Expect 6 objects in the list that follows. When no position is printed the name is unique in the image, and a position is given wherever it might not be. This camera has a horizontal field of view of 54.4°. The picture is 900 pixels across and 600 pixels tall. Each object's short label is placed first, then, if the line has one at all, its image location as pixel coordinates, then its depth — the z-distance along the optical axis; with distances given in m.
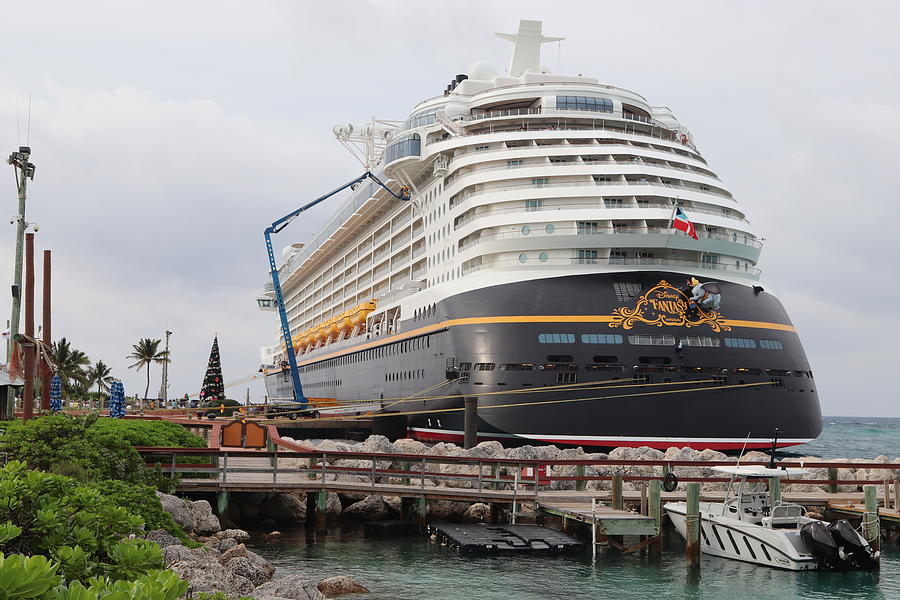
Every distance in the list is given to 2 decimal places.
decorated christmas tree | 79.62
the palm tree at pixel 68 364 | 78.94
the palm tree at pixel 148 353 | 112.25
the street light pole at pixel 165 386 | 106.62
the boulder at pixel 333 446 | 27.84
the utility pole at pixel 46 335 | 27.53
